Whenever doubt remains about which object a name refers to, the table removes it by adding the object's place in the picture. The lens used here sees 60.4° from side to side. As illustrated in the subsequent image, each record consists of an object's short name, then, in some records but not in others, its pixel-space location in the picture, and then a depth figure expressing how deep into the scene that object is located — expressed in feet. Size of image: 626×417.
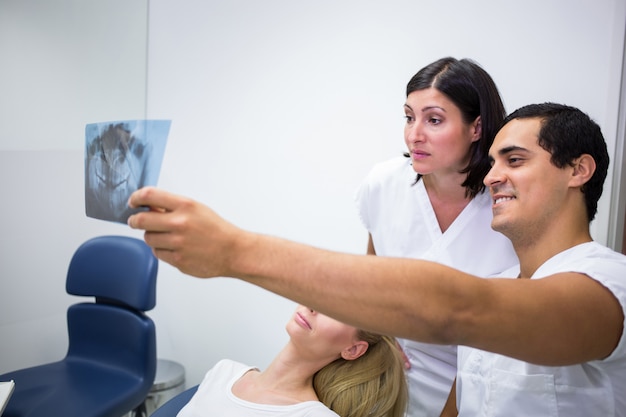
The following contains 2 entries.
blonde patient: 4.57
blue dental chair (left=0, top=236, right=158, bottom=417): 6.07
